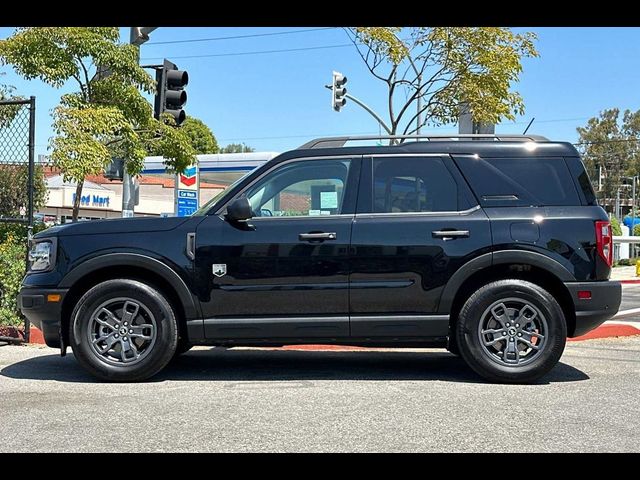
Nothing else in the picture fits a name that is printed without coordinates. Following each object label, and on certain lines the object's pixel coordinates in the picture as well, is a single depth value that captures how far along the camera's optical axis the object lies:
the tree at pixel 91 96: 9.75
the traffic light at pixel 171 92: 10.94
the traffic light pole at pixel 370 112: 18.84
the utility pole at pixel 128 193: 12.15
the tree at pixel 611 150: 70.31
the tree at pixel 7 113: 8.47
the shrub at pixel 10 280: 8.01
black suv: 5.77
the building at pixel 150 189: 29.52
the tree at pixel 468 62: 15.16
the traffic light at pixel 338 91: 19.59
